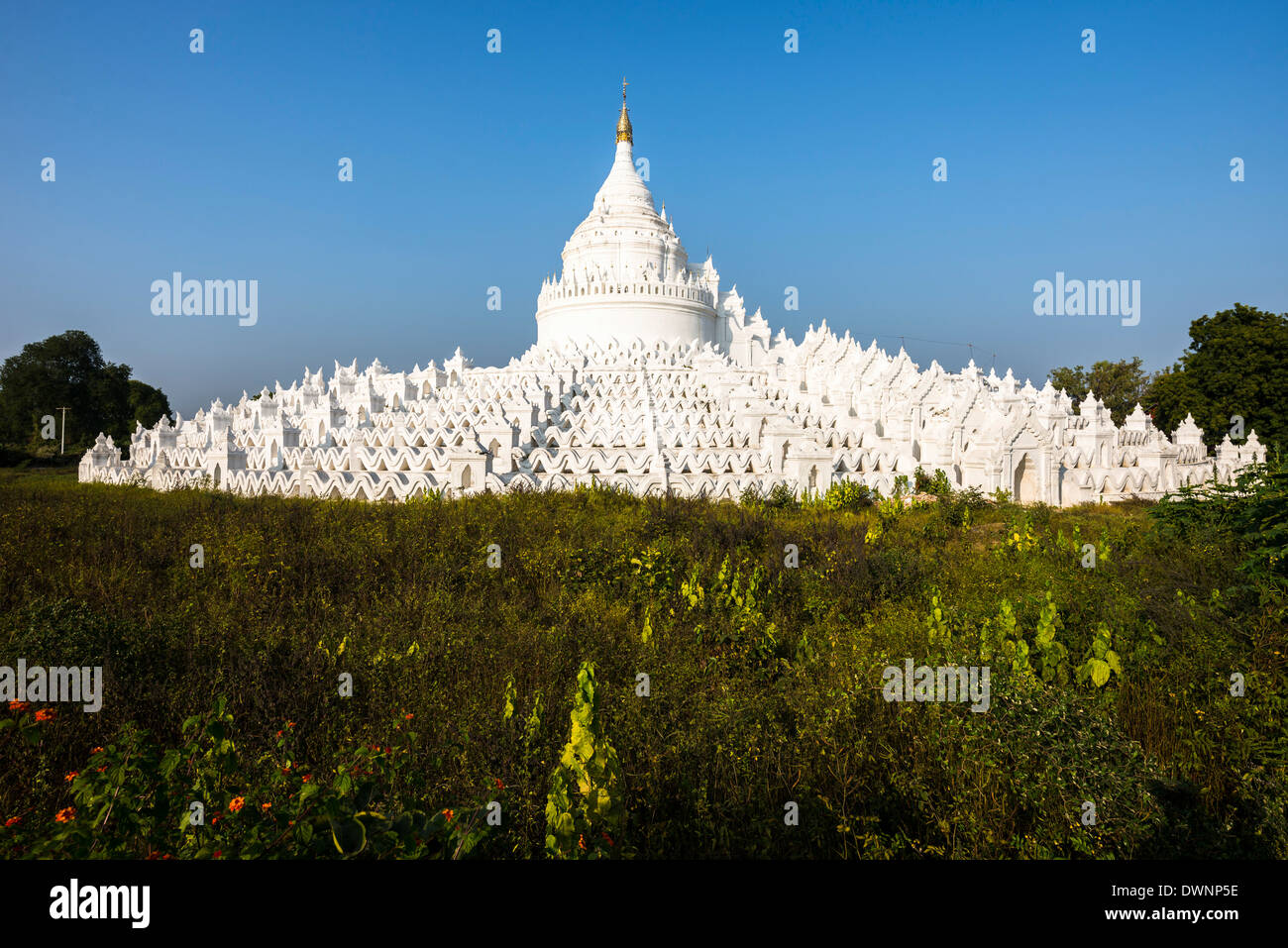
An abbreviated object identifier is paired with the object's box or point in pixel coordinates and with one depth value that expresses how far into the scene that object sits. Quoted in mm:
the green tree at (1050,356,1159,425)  48438
